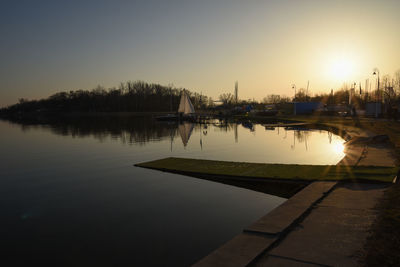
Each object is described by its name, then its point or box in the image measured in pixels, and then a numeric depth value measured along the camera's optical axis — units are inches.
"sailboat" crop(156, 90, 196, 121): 3074.1
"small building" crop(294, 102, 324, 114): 3181.6
